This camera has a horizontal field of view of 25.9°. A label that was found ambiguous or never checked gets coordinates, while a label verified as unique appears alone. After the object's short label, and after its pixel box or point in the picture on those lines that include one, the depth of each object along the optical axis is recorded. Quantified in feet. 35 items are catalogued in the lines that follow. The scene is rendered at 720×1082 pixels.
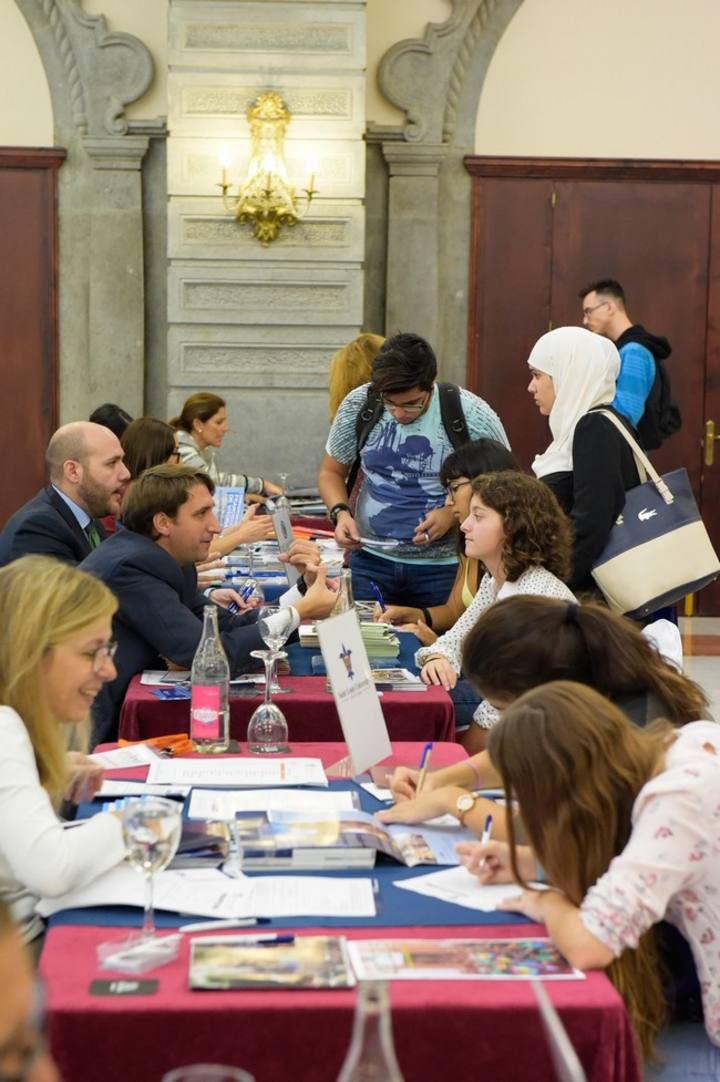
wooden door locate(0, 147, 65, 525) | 28.43
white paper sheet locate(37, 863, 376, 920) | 7.26
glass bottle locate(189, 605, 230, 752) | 10.56
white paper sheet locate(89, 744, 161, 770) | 10.01
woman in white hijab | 15.02
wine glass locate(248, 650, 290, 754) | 10.67
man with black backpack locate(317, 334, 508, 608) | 16.79
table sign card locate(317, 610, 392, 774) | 9.49
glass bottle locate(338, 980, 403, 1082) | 4.45
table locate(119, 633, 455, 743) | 11.94
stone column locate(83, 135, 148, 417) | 27.94
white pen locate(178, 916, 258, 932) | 7.00
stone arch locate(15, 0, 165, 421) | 27.89
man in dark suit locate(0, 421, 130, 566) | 15.42
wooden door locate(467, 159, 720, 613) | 28.81
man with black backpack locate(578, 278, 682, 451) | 24.25
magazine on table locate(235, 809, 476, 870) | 7.95
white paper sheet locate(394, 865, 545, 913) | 7.52
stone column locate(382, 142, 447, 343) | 28.25
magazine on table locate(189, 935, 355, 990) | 6.42
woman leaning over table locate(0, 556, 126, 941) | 7.41
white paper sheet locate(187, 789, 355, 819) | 8.88
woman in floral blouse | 6.88
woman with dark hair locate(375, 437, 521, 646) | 15.23
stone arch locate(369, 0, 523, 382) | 28.25
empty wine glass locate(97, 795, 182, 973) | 6.85
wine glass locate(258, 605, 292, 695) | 12.08
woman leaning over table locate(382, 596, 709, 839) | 8.59
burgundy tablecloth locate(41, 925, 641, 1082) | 6.20
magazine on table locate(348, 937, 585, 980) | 6.57
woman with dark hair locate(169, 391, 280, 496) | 24.68
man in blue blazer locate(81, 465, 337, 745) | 12.69
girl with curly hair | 12.51
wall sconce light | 26.25
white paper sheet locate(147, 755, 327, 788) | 9.57
